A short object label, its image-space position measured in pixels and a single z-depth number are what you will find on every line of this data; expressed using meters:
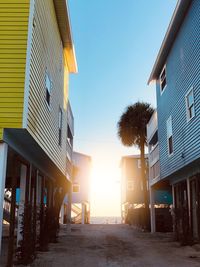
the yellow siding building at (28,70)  6.49
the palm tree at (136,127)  21.92
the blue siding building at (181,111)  9.63
